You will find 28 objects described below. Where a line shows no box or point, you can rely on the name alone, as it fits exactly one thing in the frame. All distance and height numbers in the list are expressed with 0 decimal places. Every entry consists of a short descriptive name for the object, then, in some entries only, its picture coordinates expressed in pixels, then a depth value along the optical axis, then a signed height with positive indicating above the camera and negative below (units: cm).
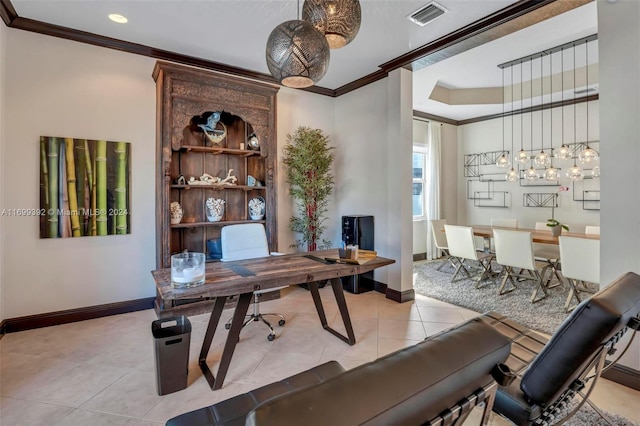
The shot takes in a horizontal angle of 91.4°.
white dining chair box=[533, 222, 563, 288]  423 -67
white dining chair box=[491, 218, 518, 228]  562 -28
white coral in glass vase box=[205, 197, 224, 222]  392 +2
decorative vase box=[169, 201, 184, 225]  359 -1
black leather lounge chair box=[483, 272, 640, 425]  109 -54
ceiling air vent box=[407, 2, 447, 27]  275 +178
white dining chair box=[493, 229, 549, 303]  388 -61
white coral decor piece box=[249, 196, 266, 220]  419 +2
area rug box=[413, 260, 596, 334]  334 -116
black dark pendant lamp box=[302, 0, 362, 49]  171 +108
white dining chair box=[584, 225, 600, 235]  439 -33
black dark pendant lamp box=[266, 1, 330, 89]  165 +86
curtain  673 +57
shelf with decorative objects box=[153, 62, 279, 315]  341 +67
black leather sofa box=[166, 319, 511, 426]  53 -34
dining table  402 -39
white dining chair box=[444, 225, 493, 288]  450 -58
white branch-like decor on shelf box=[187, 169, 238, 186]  377 +38
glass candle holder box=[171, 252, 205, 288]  200 -39
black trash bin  206 -100
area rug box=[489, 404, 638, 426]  177 -122
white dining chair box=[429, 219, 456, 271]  546 -45
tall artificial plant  432 +44
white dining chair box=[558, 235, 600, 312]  321 -55
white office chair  314 -36
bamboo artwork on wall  308 +26
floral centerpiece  446 -29
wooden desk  201 -49
